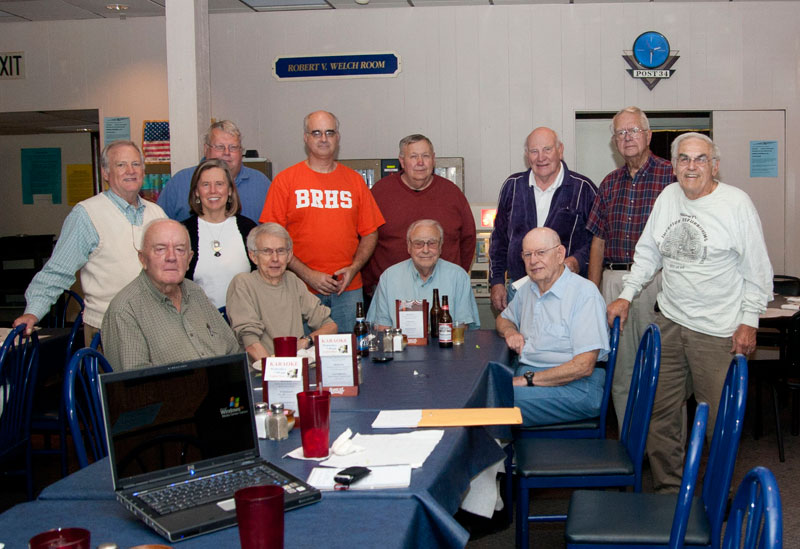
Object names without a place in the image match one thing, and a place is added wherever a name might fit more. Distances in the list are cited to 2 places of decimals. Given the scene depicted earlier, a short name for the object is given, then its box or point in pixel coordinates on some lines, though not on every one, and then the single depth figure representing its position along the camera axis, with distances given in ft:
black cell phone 5.30
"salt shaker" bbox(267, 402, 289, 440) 6.55
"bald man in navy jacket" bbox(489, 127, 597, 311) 13.69
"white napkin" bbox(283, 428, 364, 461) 6.04
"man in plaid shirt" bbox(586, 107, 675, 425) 13.07
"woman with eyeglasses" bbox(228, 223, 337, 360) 10.87
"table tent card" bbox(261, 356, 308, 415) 7.06
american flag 22.86
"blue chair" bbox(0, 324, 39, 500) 10.21
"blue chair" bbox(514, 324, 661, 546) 8.48
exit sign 24.12
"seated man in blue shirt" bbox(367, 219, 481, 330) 12.54
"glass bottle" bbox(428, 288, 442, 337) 12.43
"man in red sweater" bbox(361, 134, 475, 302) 14.62
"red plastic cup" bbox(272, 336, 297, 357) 7.80
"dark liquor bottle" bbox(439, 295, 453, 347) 11.50
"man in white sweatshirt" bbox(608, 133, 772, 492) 10.21
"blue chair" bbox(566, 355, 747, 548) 6.30
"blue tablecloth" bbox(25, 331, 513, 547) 4.76
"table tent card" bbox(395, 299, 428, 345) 11.81
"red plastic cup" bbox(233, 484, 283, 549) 3.94
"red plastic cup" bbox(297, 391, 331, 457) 5.96
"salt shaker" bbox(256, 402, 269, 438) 6.64
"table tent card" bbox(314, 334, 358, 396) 8.09
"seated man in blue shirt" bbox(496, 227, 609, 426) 10.36
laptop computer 4.93
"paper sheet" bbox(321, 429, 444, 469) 5.84
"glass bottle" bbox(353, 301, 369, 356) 11.01
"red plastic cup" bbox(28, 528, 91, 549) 3.67
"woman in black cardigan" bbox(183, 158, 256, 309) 11.84
